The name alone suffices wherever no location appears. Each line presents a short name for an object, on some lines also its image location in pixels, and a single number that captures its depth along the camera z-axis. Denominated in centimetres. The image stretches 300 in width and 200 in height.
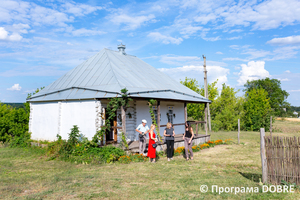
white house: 1211
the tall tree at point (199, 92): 3178
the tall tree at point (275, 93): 5555
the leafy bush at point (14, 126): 1507
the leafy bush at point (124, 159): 1005
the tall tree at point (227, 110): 3189
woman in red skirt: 1033
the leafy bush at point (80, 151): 1006
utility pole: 2732
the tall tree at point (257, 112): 3259
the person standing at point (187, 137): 1088
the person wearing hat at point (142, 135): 1070
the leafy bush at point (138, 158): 1048
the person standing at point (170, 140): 1073
